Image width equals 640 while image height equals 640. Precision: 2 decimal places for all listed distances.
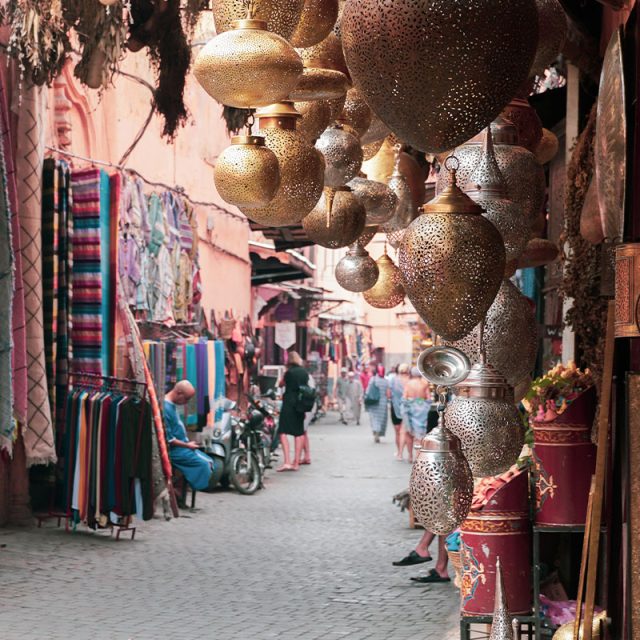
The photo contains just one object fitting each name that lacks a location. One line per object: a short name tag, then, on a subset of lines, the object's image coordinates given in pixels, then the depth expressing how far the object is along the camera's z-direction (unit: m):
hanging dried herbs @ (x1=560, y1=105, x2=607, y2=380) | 4.02
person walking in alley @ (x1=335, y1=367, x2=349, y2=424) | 29.78
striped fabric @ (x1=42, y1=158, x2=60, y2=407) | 9.40
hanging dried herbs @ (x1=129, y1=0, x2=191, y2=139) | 6.87
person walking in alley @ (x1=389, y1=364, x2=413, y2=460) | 19.06
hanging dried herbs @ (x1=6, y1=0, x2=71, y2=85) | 7.22
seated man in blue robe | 11.62
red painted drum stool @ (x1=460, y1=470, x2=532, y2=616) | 4.17
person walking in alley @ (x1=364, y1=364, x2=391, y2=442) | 21.89
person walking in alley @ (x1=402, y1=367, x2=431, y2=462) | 15.06
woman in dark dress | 16.22
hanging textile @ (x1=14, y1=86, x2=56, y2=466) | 8.88
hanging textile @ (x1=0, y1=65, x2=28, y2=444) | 8.34
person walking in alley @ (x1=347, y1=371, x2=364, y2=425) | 29.30
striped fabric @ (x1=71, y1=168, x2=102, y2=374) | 9.95
